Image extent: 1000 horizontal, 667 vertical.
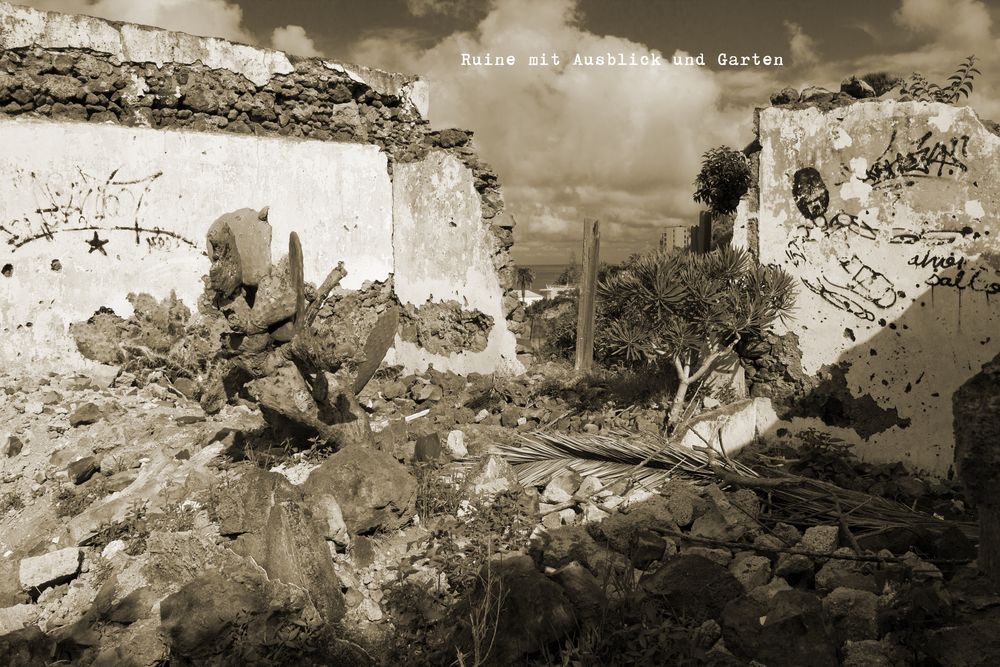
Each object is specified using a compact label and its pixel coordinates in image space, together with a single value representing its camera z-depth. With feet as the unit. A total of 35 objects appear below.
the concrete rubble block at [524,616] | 9.09
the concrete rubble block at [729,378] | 20.95
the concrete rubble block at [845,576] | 10.15
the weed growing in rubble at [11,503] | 15.55
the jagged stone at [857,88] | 19.47
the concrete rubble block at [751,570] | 10.77
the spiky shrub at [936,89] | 18.24
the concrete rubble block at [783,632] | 8.28
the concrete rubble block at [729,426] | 18.22
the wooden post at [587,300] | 24.43
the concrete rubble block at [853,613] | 8.95
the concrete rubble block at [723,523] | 12.48
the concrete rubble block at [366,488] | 13.46
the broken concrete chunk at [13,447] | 18.19
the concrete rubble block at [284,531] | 11.13
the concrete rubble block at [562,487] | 14.58
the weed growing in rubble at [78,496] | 14.98
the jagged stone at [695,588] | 9.89
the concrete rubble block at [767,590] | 9.88
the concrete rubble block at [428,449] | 16.74
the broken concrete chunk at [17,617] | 11.20
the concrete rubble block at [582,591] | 9.67
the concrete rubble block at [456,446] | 17.24
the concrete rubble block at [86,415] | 19.67
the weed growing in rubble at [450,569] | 9.50
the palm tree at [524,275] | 73.21
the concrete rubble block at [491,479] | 14.58
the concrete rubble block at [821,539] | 11.69
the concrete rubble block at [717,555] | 11.46
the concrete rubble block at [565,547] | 11.78
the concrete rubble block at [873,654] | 8.16
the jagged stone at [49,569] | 12.14
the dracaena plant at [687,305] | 18.22
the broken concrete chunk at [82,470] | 16.43
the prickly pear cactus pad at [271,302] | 15.49
